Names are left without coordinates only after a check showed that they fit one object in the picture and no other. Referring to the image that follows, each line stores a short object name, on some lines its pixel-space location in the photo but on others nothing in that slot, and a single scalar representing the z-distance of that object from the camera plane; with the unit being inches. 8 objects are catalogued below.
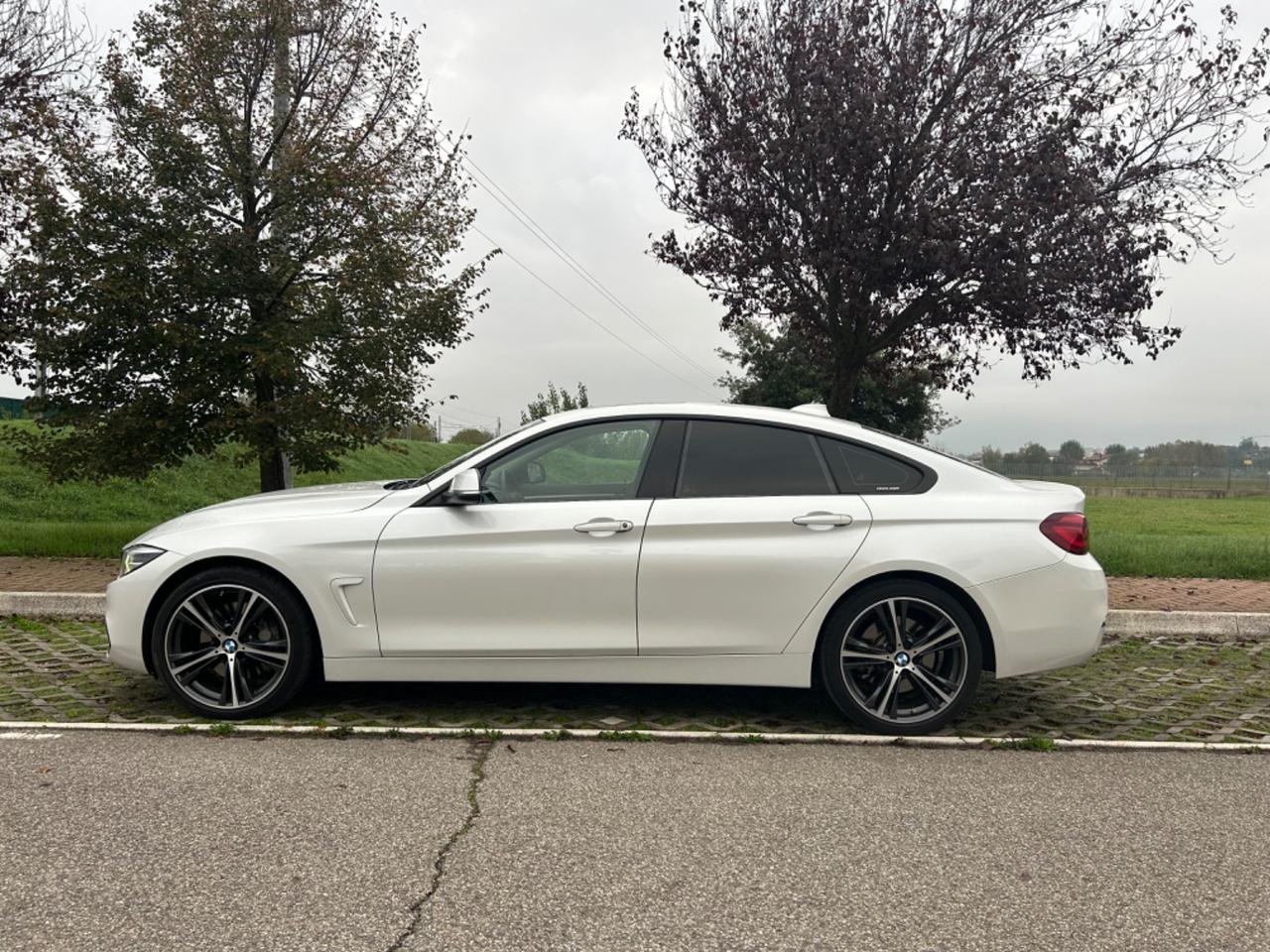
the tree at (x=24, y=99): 434.6
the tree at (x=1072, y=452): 1990.9
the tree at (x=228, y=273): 395.2
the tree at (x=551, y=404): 1633.9
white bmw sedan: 185.2
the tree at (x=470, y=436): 1795.0
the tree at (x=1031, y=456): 1963.6
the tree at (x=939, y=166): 402.9
